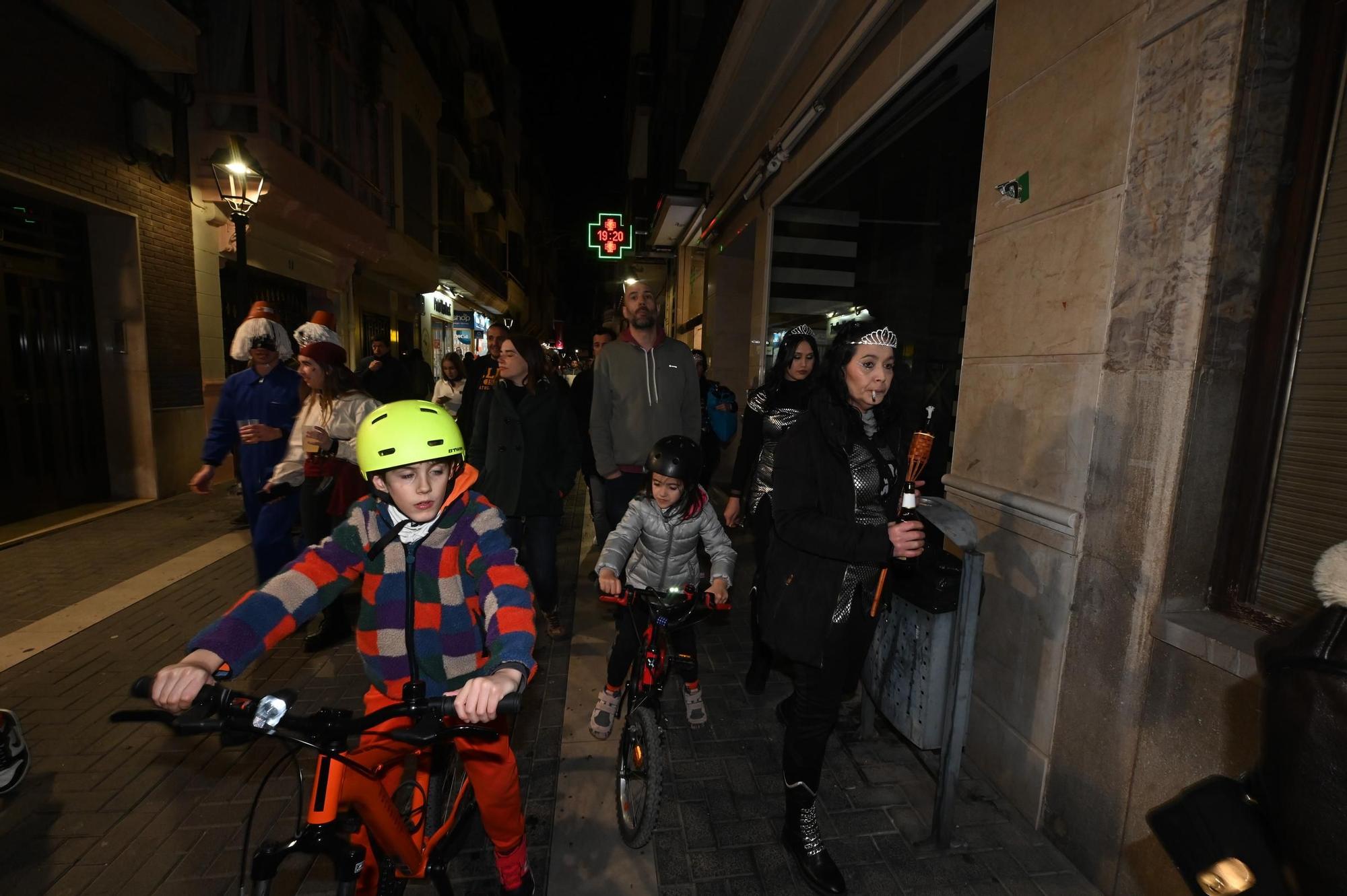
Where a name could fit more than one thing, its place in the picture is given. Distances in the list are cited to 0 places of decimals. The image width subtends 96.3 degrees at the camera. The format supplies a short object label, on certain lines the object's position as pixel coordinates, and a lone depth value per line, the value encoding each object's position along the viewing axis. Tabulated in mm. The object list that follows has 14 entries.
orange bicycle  1383
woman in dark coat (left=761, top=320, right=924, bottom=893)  2357
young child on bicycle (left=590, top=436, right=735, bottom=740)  3088
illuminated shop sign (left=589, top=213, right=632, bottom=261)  13758
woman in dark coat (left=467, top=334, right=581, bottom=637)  4230
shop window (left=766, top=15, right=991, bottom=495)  5016
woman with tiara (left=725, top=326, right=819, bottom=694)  3891
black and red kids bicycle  2562
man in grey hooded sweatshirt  4363
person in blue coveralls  4223
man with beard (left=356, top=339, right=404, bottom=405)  7320
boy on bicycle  1832
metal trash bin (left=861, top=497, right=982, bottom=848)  2430
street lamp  7863
